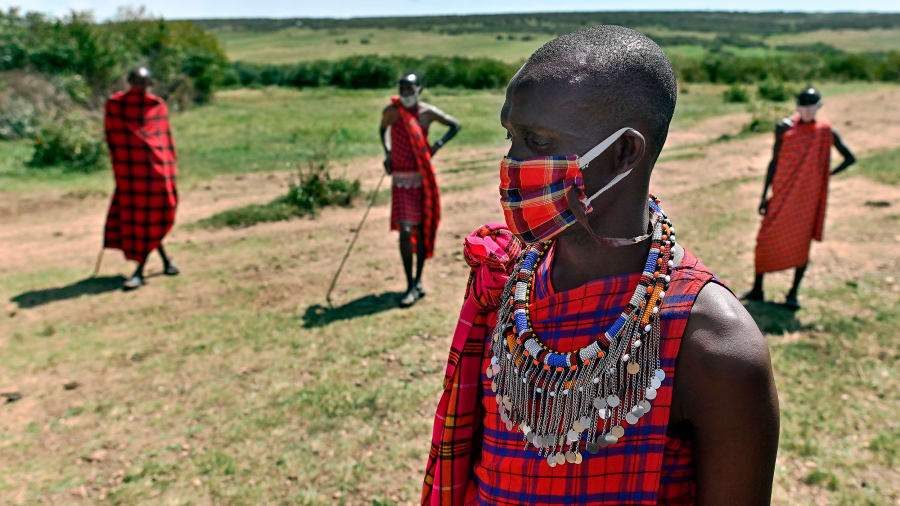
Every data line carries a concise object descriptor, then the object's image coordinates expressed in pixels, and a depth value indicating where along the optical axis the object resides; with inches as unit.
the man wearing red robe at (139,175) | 258.4
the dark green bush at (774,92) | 853.2
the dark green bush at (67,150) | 464.8
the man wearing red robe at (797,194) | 218.2
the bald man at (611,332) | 50.6
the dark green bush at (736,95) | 845.2
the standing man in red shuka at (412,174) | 224.8
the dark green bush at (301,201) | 343.9
